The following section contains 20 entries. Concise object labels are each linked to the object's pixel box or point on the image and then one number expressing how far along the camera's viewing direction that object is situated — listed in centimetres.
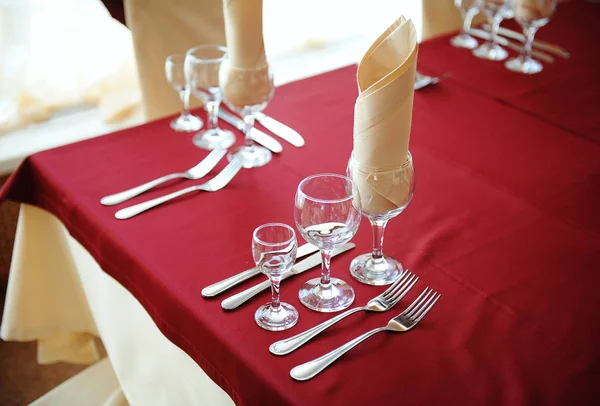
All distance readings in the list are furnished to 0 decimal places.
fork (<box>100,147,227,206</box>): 110
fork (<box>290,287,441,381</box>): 79
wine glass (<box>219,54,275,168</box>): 117
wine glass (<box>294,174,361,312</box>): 85
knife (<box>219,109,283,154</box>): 125
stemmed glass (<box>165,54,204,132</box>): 129
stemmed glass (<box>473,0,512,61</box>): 163
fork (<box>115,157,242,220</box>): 107
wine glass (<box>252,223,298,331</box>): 84
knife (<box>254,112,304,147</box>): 128
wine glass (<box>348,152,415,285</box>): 90
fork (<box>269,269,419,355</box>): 82
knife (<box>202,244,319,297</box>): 90
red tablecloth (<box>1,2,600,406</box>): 80
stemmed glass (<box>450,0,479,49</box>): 165
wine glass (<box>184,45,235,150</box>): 122
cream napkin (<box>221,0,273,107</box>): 114
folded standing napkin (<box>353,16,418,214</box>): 87
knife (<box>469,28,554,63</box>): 164
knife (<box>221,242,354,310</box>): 88
